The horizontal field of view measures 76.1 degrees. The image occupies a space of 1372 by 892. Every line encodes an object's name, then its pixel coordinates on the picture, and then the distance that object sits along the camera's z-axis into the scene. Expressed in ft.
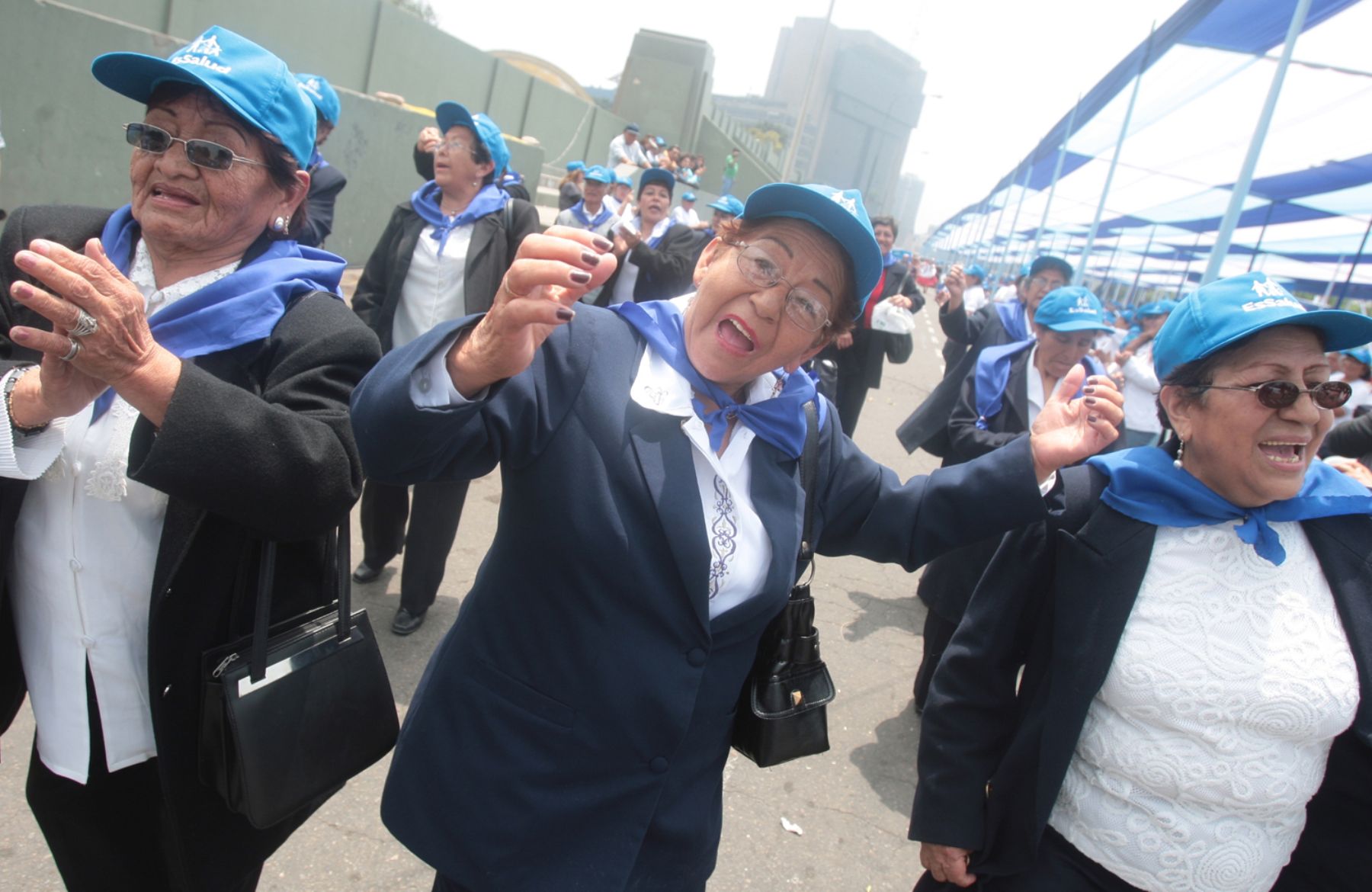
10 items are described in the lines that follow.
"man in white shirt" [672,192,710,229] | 39.39
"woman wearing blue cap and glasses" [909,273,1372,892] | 5.93
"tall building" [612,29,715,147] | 107.04
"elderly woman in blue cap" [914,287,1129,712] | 12.53
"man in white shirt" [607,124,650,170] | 57.72
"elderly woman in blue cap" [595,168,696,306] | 18.01
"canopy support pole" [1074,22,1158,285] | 44.84
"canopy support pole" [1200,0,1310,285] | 23.47
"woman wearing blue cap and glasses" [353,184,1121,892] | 5.01
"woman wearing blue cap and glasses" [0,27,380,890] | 5.32
